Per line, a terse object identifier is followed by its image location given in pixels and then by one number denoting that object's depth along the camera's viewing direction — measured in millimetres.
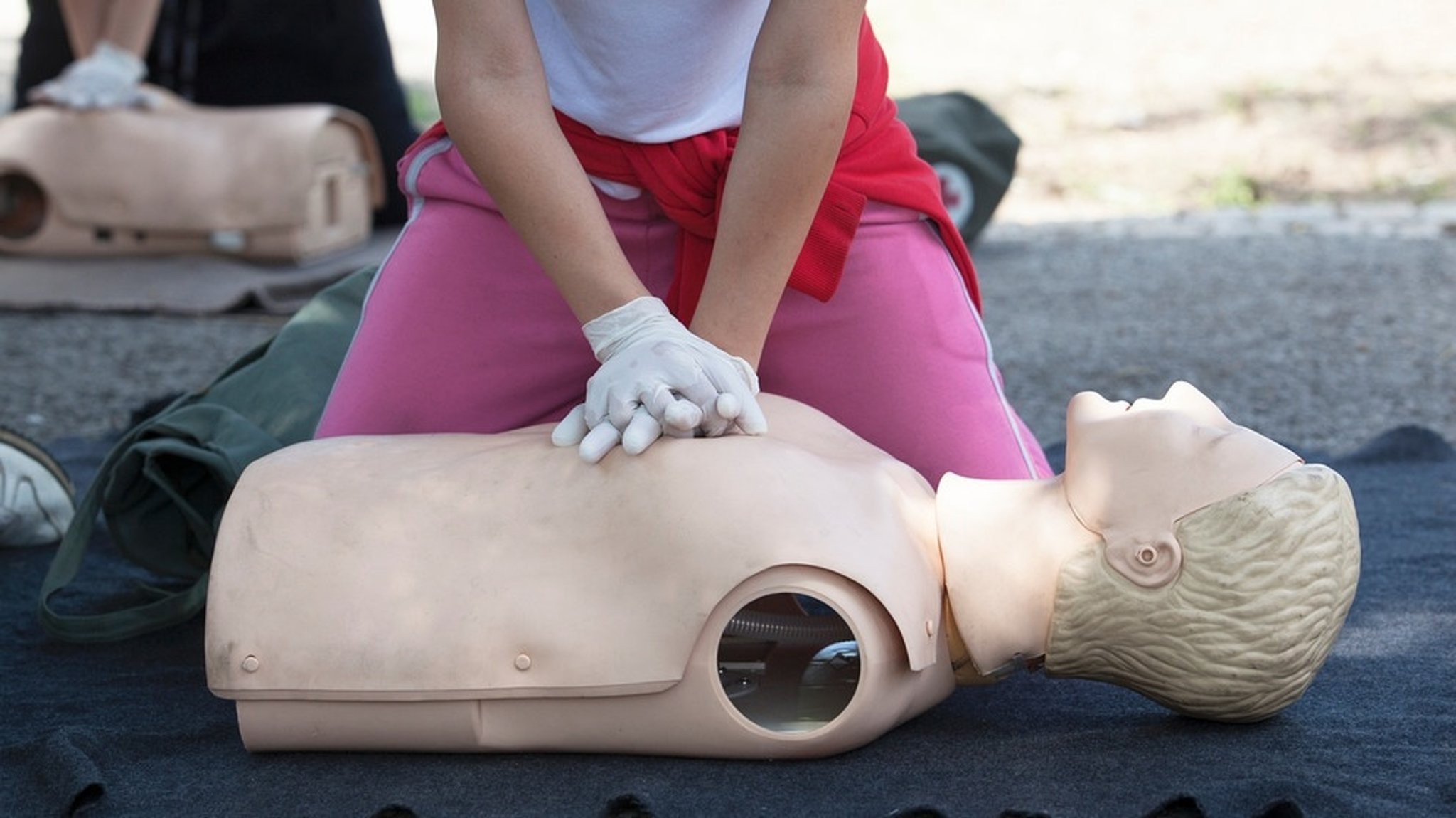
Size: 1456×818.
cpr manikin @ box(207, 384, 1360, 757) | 2484
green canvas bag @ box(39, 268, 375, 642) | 2828
